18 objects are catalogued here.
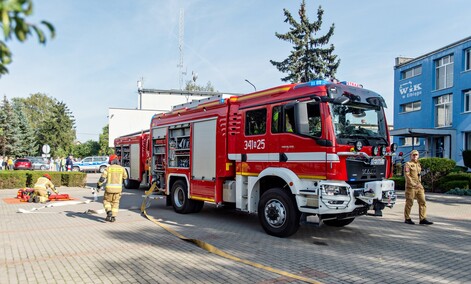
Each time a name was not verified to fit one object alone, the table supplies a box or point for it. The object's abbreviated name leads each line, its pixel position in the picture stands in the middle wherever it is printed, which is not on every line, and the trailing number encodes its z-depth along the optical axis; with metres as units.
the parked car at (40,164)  39.28
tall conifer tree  30.08
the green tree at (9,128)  50.10
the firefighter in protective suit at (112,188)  9.16
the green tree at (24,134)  53.36
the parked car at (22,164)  36.75
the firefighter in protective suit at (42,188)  12.73
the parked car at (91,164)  37.50
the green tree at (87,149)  85.81
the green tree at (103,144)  78.82
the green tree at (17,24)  1.53
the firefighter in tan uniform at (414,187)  8.81
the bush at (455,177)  16.11
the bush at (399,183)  17.91
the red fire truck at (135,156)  16.68
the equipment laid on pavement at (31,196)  13.12
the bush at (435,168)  16.73
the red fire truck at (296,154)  6.63
